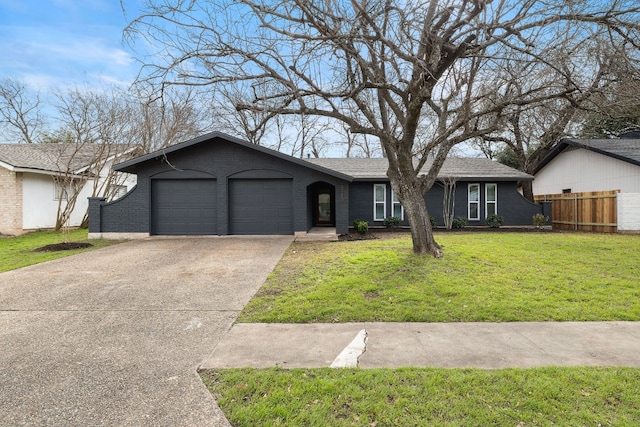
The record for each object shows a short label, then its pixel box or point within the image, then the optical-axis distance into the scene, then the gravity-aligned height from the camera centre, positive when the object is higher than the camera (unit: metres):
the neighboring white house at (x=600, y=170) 13.46 +2.13
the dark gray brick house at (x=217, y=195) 13.13 +0.85
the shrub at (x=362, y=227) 13.77 -0.50
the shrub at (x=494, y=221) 15.88 -0.34
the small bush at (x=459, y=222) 15.84 -0.37
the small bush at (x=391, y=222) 15.82 -0.35
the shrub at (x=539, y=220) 15.17 -0.29
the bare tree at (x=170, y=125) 19.02 +5.79
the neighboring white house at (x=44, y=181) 14.77 +1.77
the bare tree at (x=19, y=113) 20.73 +6.95
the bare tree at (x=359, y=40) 5.52 +3.15
